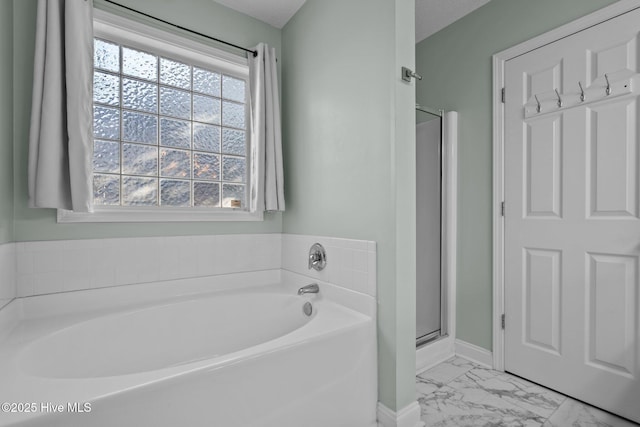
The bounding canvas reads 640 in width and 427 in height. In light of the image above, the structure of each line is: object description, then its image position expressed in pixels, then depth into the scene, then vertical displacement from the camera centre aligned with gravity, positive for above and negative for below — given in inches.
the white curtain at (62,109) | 55.4 +19.5
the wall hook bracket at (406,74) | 56.7 +26.2
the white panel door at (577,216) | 59.1 -1.4
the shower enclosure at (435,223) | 90.0 -4.2
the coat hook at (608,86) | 61.0 +25.4
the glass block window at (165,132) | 70.1 +20.8
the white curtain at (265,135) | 80.7 +20.8
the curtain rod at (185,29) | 67.1 +45.9
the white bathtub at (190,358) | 33.6 -22.9
